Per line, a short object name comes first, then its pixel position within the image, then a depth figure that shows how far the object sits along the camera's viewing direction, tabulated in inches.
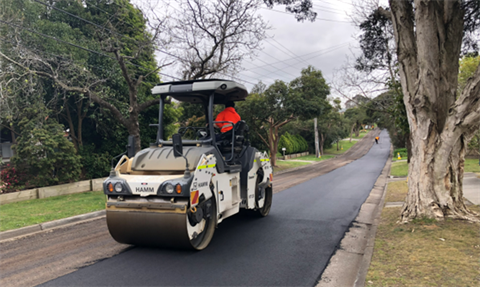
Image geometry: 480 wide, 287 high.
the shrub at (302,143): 1898.9
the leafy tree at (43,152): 467.7
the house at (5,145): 683.4
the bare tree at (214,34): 565.3
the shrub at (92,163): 587.8
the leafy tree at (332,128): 1884.1
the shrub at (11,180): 453.4
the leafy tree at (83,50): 466.6
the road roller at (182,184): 196.4
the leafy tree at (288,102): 953.5
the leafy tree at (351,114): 2747.0
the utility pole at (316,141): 1648.1
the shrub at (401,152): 1669.0
